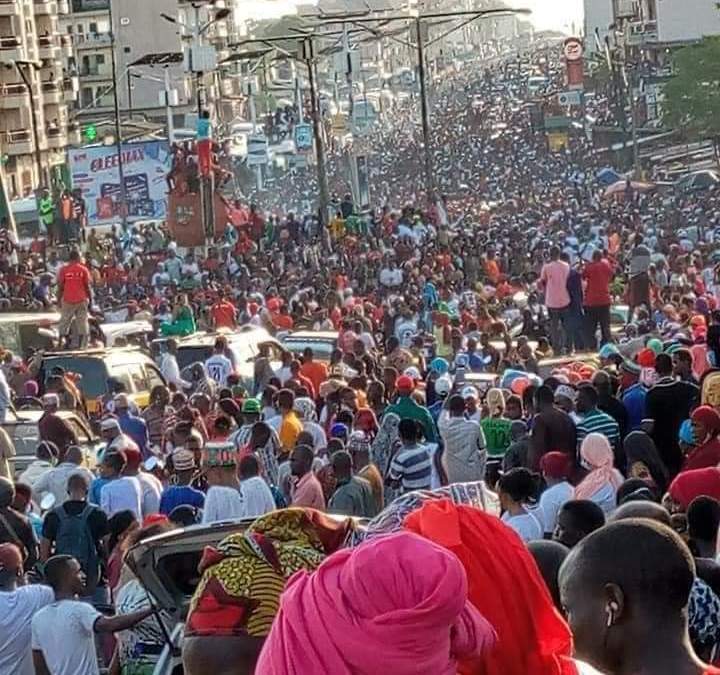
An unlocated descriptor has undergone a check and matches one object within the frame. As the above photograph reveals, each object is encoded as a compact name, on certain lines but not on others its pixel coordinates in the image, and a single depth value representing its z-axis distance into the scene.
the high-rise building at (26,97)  92.62
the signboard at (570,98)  94.06
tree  82.06
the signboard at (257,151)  78.69
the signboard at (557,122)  101.94
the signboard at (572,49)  89.11
